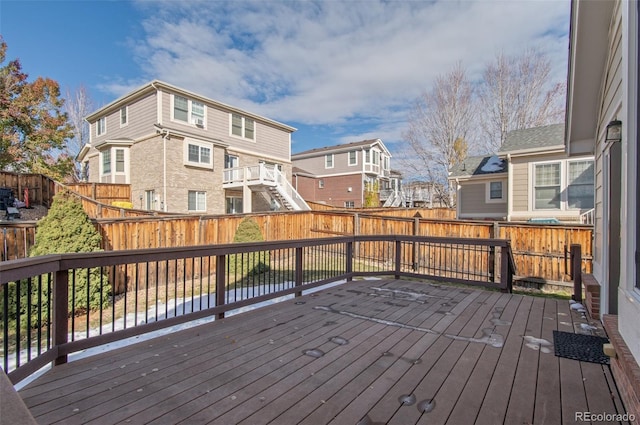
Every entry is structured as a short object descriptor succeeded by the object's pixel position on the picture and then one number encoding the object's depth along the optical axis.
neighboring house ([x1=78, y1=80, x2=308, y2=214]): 14.63
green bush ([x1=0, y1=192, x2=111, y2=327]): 5.10
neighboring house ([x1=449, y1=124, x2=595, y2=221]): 9.04
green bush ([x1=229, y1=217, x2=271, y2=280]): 8.27
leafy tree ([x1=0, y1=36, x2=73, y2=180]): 15.70
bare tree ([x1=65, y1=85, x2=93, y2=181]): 24.25
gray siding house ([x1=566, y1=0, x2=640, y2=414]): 1.69
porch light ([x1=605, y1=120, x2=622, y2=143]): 2.60
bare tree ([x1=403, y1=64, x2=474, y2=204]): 18.73
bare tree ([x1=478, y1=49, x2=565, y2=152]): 18.02
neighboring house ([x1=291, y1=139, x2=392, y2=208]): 26.35
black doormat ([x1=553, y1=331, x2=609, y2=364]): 2.68
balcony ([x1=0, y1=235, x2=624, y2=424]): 1.90
